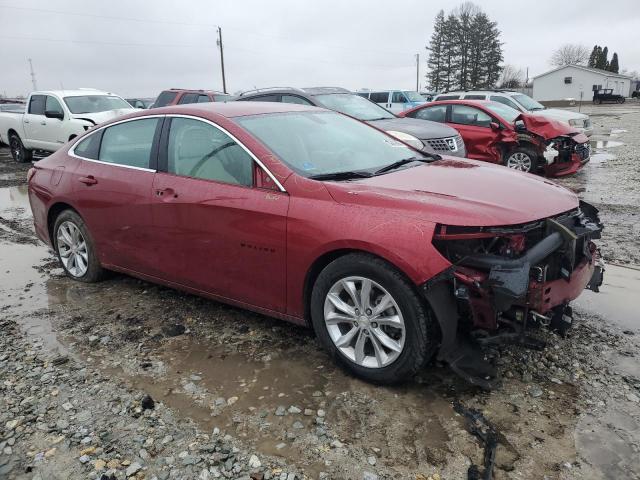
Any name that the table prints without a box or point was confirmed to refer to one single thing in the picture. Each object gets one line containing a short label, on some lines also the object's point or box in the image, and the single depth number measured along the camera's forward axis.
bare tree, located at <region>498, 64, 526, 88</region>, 80.84
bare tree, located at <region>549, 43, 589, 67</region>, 99.94
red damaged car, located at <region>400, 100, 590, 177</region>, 10.00
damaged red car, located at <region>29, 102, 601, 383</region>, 2.96
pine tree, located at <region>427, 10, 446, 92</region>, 71.19
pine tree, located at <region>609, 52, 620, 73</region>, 79.72
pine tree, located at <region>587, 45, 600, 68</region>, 80.94
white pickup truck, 12.44
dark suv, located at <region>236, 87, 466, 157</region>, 8.77
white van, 20.83
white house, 60.88
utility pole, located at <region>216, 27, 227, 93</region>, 48.19
